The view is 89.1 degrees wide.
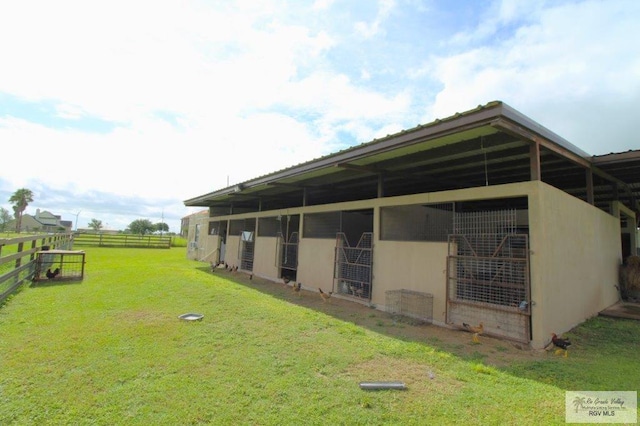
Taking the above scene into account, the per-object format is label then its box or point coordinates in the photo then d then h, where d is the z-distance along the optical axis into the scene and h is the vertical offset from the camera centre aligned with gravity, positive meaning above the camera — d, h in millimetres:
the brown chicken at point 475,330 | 4727 -1279
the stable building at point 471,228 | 4789 +389
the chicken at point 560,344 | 4203 -1231
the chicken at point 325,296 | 7802 -1347
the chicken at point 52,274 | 8281 -1105
